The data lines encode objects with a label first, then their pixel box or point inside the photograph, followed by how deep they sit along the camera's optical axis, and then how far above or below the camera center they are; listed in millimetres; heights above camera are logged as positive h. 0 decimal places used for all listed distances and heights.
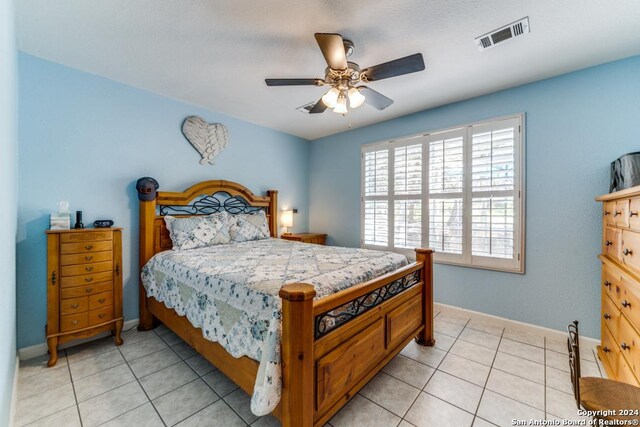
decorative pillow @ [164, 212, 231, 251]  2922 -232
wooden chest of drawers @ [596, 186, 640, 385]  1514 -483
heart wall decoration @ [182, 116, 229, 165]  3385 +1037
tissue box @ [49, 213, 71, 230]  2332 -91
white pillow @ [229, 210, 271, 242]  3471 -217
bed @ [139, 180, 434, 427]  1325 -680
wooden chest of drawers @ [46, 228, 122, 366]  2199 -663
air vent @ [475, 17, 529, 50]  1905 +1388
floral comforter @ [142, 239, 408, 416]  1369 -513
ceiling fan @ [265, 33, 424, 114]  1704 +1064
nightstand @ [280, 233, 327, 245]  4156 -420
